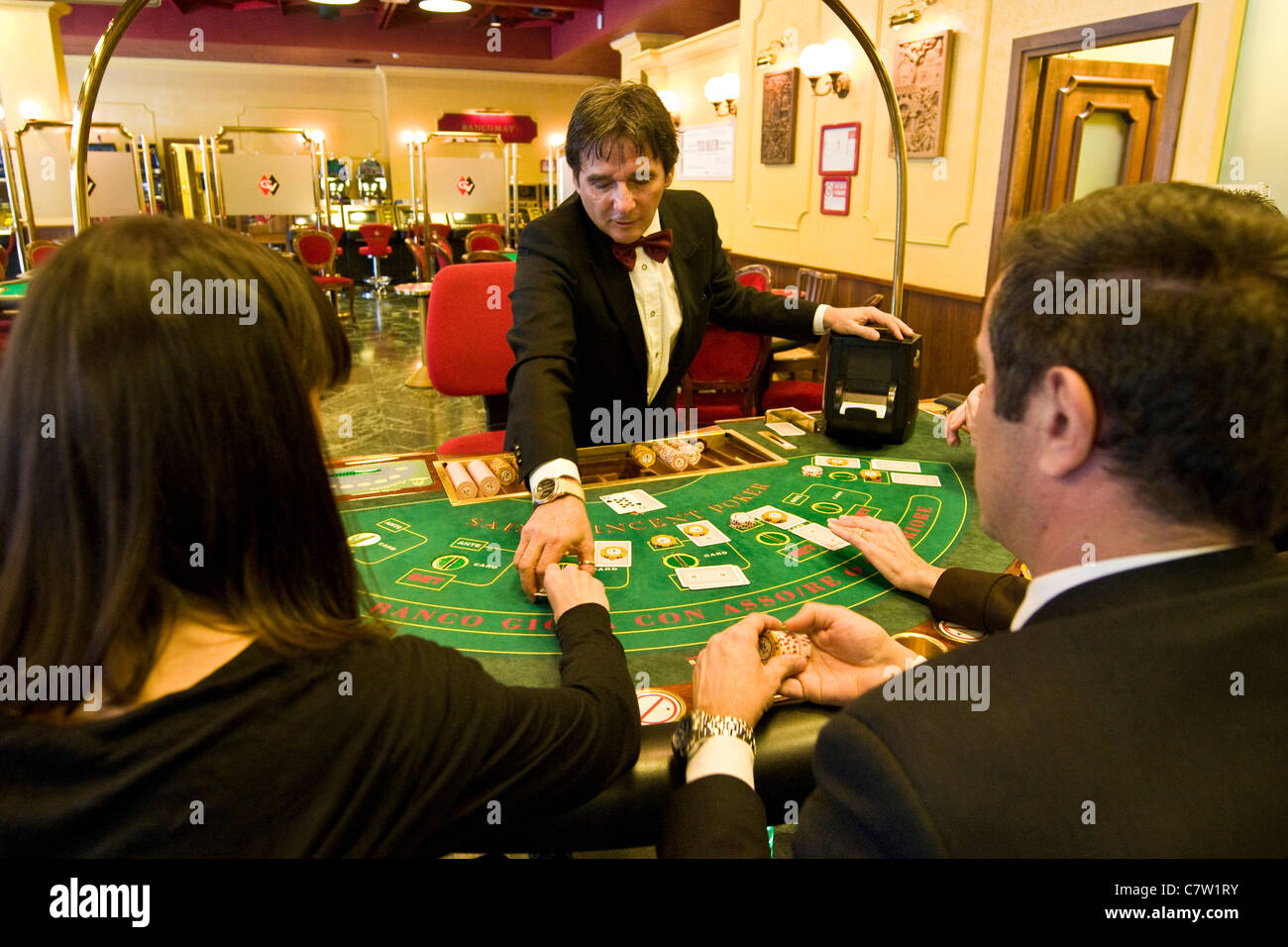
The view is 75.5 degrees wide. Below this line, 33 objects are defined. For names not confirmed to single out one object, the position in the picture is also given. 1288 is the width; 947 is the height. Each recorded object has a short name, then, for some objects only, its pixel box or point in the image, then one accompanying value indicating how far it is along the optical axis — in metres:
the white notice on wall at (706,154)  8.35
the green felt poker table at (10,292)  5.81
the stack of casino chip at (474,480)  1.87
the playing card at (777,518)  1.75
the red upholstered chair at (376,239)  12.34
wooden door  4.73
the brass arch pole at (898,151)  2.44
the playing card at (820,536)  1.66
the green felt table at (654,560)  1.33
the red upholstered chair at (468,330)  2.94
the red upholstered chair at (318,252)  10.17
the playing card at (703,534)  1.65
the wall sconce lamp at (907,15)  5.30
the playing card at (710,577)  1.49
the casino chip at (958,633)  1.35
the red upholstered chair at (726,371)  3.96
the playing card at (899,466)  2.11
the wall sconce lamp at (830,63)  6.02
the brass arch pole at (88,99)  1.59
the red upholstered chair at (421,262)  9.54
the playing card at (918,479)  2.02
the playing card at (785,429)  2.39
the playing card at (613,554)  1.57
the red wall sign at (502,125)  15.14
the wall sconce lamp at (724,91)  7.87
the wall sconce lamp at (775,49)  6.81
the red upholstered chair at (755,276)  5.38
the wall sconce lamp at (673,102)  9.44
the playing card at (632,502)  1.82
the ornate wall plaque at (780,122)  6.93
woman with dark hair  0.68
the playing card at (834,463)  2.12
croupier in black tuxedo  1.79
